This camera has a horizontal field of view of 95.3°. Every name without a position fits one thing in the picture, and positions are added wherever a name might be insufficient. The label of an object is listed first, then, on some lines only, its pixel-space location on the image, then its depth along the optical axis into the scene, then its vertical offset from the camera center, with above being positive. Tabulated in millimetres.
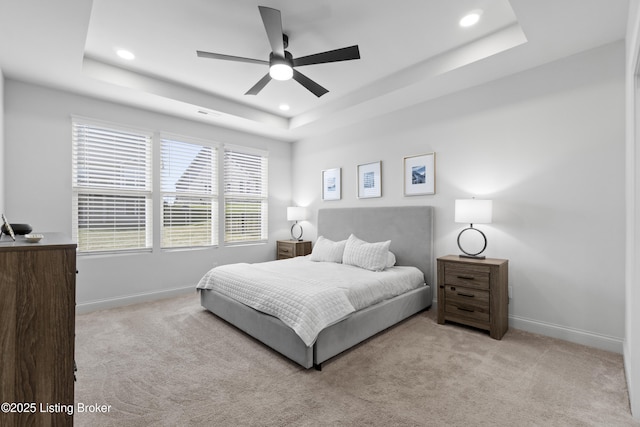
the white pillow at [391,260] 3768 -611
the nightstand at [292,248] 5344 -640
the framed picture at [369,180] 4500 +533
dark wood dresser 1200 -501
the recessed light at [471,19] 2496 +1715
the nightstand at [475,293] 2889 -831
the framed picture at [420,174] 3896 +542
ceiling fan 2213 +1374
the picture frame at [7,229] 1477 -76
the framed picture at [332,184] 5094 +535
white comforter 2381 -730
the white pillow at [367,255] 3658 -533
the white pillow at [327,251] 4172 -543
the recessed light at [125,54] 3039 +1708
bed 2412 -940
